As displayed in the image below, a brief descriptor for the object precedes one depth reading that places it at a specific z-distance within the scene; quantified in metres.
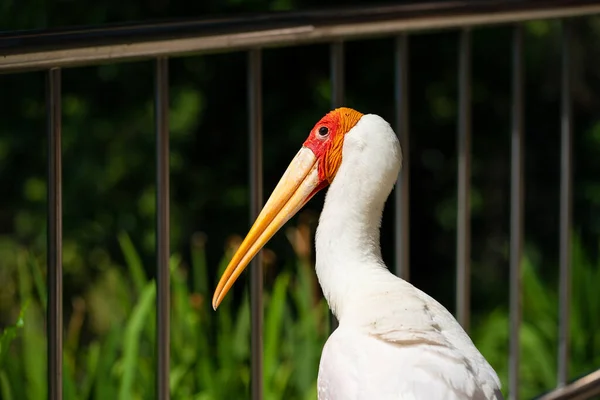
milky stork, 3.66
